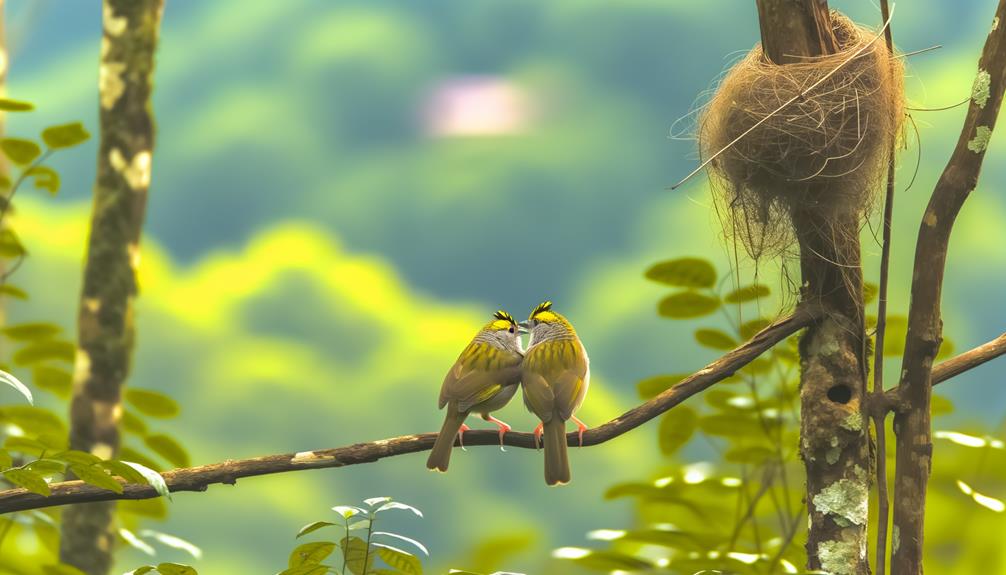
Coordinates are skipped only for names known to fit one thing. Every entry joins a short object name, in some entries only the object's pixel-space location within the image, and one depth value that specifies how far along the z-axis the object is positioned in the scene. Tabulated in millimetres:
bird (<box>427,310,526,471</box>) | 10474
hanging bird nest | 10530
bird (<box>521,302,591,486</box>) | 10442
